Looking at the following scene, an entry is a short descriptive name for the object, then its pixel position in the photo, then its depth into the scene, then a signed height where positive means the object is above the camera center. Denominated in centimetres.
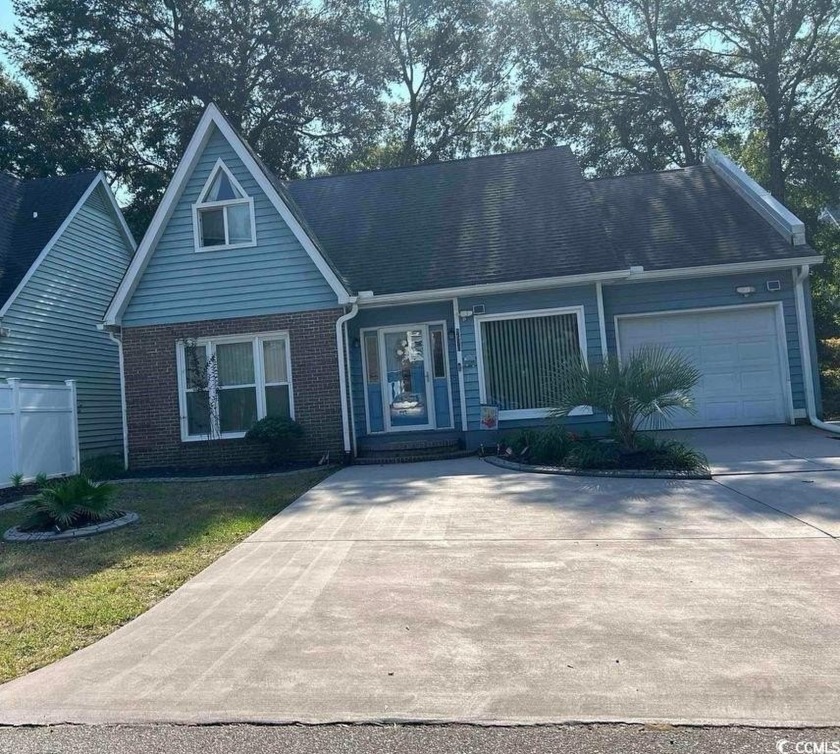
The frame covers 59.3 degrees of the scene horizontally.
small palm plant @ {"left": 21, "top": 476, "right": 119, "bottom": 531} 806 -87
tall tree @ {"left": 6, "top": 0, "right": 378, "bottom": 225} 2633 +1269
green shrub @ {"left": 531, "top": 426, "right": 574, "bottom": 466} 1095 -79
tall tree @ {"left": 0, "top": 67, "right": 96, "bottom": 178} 2617 +1033
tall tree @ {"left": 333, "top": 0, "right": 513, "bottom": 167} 2994 +1324
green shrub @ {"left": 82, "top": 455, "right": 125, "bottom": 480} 1338 -80
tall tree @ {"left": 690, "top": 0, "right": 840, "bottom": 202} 2353 +1011
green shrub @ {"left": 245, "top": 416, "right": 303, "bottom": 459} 1252 -36
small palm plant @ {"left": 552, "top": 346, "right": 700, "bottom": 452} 1025 -1
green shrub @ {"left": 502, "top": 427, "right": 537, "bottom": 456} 1161 -70
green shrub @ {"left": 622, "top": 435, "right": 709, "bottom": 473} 977 -96
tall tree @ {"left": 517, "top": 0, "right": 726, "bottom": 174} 2581 +1085
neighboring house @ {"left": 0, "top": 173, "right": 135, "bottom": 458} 1558 +319
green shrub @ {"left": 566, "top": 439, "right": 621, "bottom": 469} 1014 -90
